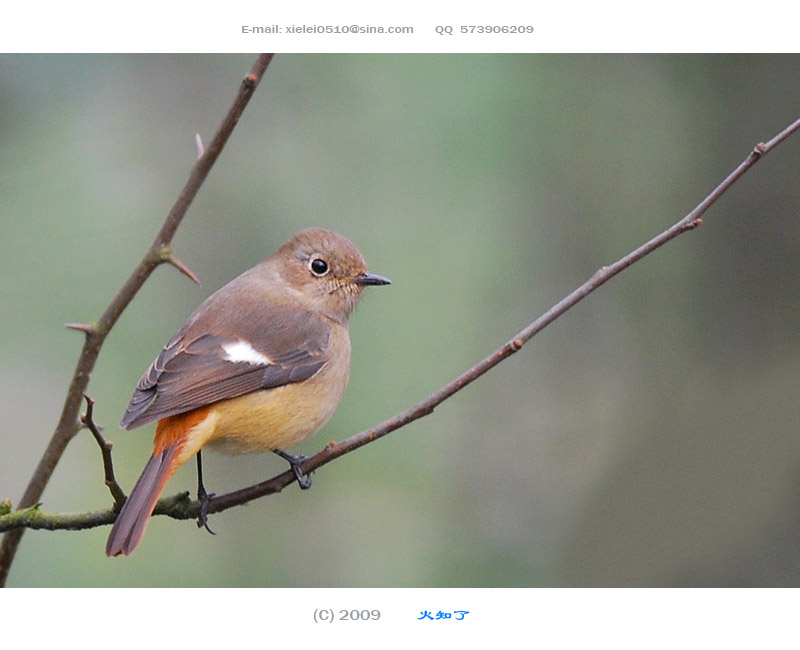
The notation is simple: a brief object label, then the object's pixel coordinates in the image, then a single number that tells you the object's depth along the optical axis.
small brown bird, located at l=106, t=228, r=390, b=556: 6.24
